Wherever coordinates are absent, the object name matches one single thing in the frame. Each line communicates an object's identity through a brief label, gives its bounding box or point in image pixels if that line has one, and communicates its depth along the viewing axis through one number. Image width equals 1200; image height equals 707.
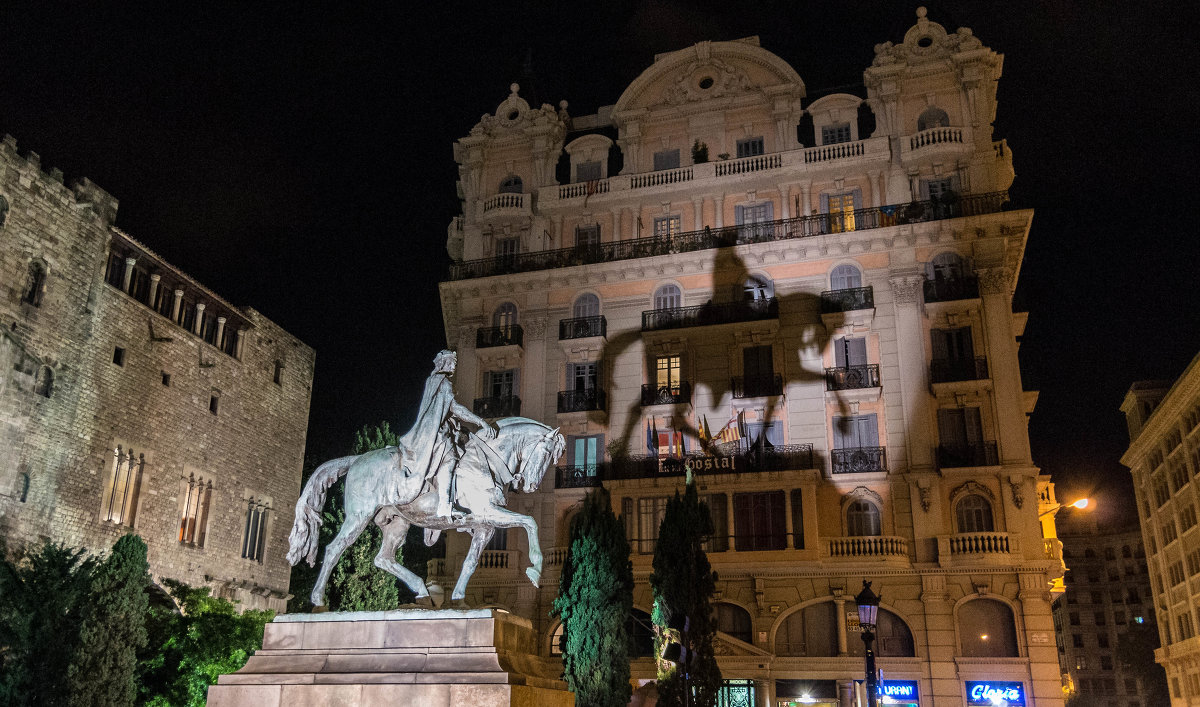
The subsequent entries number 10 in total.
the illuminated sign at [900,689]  31.36
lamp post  17.36
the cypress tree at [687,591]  24.95
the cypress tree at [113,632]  22.62
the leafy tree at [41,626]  22.20
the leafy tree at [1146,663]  77.75
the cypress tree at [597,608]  22.66
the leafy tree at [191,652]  27.73
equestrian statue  13.66
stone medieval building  29.64
